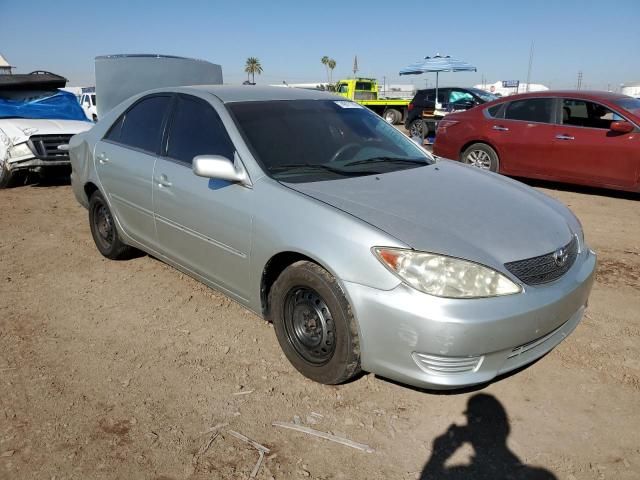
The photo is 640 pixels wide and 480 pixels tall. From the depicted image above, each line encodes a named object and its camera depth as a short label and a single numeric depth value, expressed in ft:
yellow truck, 74.18
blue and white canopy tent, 61.26
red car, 21.89
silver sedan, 7.61
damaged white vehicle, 24.90
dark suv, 49.85
